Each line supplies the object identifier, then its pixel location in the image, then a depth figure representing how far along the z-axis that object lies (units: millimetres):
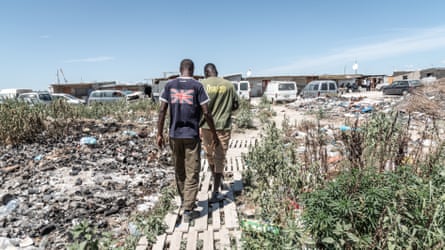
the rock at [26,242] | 2675
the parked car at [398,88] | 20453
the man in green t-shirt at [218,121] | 3438
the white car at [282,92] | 18625
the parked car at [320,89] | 18531
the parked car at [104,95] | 18109
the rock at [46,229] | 2872
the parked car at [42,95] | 16509
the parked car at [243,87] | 18708
